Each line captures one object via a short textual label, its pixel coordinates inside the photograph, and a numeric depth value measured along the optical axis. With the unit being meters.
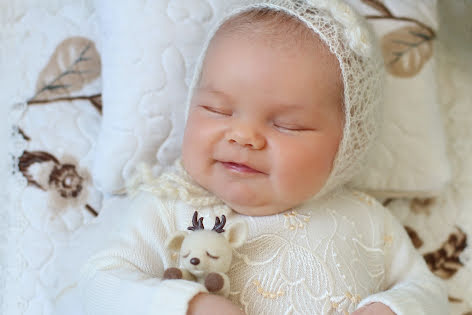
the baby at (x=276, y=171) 0.45
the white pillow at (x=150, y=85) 0.53
